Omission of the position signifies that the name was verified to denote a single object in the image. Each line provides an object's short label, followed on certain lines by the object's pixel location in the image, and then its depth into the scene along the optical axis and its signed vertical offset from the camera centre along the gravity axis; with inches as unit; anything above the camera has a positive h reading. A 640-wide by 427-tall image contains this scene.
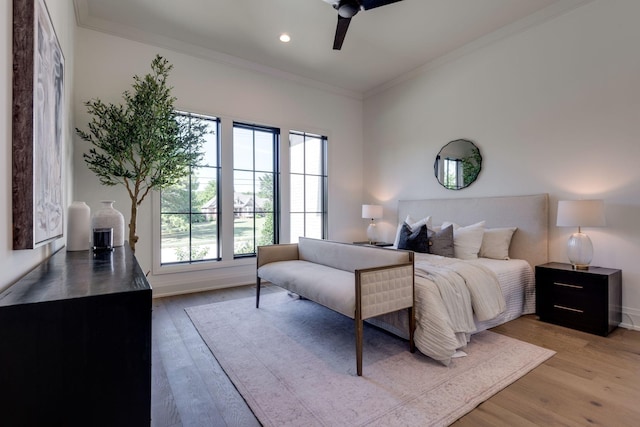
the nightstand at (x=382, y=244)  193.5 -19.9
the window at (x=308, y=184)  202.5 +19.6
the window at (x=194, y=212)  159.0 +0.6
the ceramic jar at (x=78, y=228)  80.7 -4.0
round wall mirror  162.0 +26.9
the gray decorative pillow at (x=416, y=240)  143.9 -12.9
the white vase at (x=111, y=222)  91.5 -2.7
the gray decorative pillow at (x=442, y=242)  141.2 -13.6
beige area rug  66.8 -43.0
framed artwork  46.1 +14.6
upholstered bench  84.7 -22.0
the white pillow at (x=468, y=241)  140.5 -13.2
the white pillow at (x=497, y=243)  138.9 -13.8
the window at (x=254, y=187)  179.5 +15.7
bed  90.6 -22.8
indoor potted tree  120.1 +29.7
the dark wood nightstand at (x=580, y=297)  106.0 -30.8
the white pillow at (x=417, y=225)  153.7 -6.3
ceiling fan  105.8 +72.9
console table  30.5 -15.1
